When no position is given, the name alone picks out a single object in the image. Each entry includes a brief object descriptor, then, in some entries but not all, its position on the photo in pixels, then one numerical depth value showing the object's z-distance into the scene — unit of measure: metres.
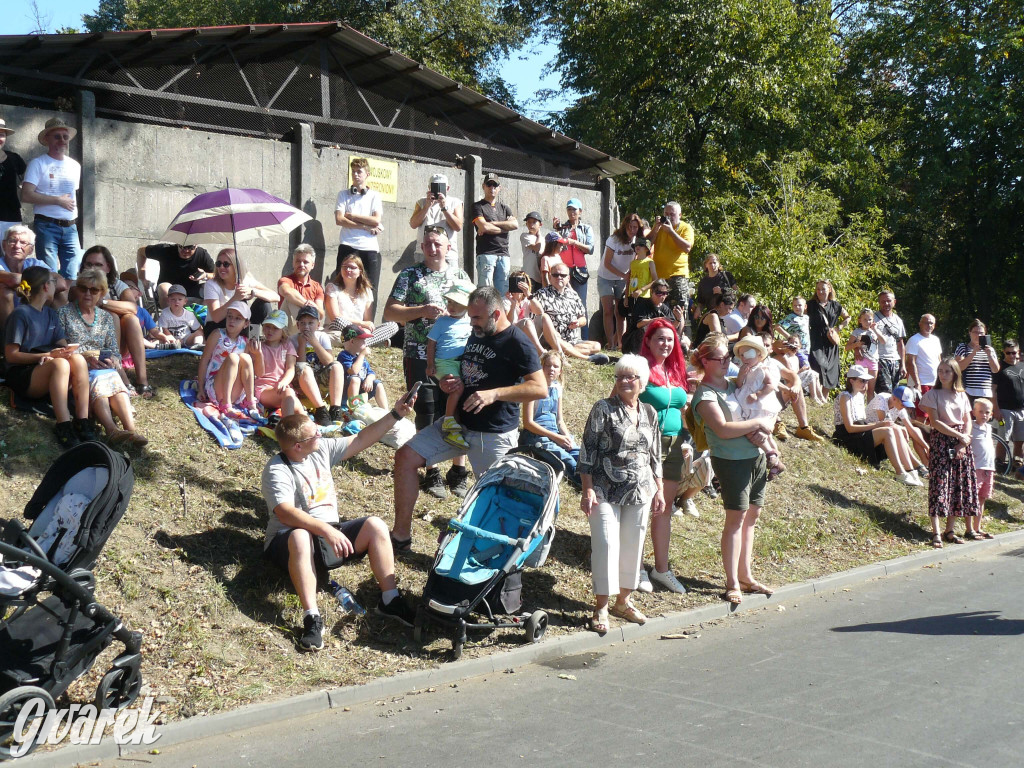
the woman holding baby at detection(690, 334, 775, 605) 8.70
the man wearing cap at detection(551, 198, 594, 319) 15.91
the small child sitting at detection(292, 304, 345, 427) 9.61
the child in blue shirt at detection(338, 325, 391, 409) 9.95
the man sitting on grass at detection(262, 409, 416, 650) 6.80
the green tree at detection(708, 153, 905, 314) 18.86
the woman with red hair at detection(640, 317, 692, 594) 8.88
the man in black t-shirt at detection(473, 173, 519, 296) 14.56
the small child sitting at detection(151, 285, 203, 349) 11.22
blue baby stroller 6.92
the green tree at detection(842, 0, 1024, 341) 27.66
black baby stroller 5.07
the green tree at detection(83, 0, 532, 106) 29.12
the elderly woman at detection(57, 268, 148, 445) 8.31
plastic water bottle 7.11
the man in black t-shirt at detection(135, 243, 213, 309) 11.98
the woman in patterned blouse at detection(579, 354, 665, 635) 7.80
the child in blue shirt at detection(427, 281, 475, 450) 8.80
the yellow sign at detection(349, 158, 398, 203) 14.68
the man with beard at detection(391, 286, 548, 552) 7.95
